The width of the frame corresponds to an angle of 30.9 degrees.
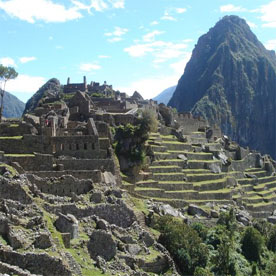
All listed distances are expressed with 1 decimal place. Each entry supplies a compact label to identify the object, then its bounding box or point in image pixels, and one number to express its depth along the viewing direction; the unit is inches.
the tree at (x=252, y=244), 1670.8
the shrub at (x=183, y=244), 1336.1
